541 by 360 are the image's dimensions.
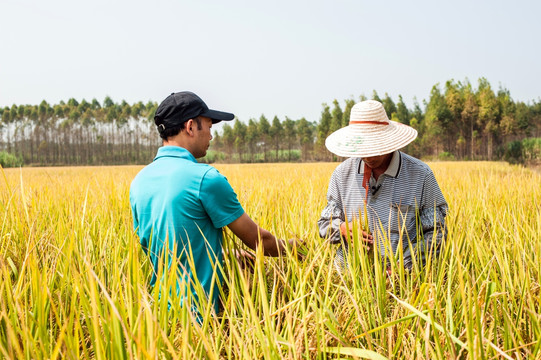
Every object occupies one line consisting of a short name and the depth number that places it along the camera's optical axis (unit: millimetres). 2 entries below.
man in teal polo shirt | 1438
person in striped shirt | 1741
